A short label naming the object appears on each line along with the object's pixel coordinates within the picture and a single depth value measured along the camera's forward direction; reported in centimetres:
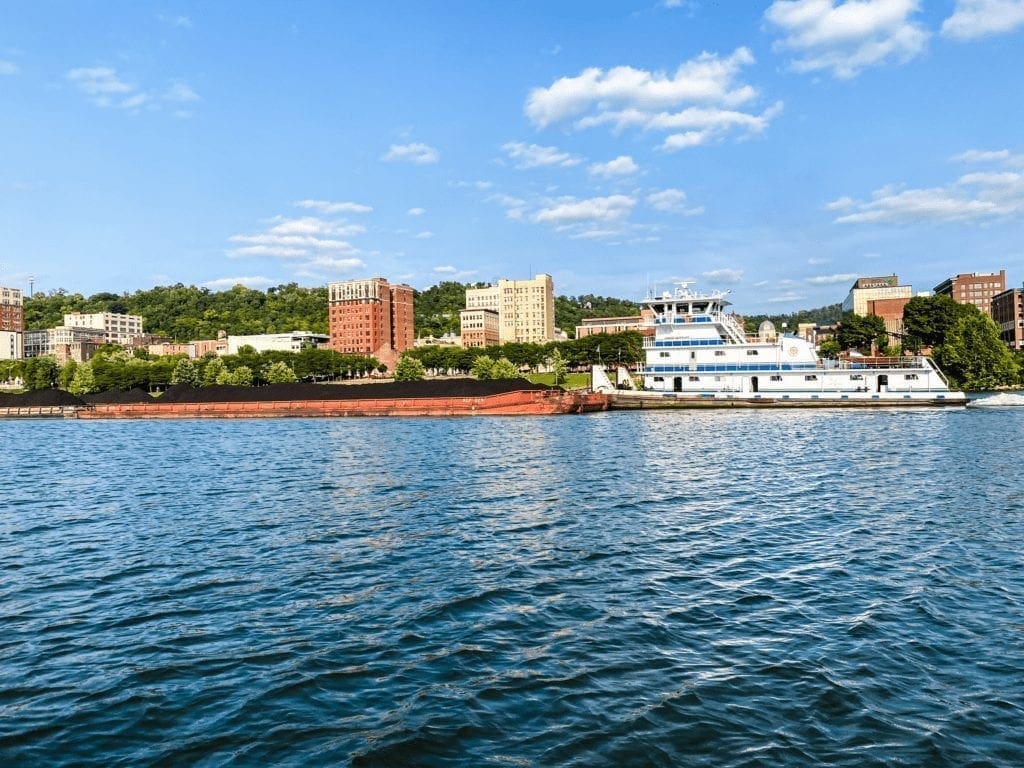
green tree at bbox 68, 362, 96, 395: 15638
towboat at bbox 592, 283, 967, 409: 7069
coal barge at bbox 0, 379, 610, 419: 7931
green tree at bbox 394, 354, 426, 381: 15925
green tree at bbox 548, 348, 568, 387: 14598
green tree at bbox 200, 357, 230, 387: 15975
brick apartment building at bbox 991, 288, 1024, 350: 17612
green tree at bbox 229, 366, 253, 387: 15530
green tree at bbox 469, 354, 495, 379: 15216
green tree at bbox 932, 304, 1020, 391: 10381
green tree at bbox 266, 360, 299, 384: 15812
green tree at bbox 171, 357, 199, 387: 15588
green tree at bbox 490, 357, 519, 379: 14720
